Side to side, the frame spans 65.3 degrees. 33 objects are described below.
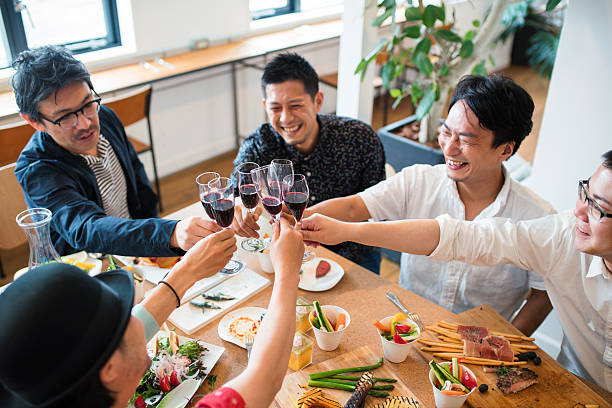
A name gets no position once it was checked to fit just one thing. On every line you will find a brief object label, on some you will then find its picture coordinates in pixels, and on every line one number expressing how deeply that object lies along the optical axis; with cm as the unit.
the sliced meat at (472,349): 131
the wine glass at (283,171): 146
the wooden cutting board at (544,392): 120
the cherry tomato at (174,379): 122
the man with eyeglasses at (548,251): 144
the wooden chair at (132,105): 305
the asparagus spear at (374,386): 118
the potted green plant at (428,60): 279
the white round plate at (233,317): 140
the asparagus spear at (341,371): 120
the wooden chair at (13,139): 261
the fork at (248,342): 131
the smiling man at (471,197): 167
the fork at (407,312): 144
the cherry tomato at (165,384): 120
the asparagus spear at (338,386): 117
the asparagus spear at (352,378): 121
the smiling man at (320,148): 210
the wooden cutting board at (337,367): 116
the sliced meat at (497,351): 131
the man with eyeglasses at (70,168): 159
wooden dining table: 121
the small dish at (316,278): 159
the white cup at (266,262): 167
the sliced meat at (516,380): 123
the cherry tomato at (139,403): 115
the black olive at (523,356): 132
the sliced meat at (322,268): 164
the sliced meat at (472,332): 137
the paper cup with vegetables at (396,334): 128
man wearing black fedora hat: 73
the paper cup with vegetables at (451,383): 114
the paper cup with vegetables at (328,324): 133
